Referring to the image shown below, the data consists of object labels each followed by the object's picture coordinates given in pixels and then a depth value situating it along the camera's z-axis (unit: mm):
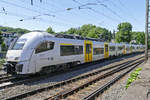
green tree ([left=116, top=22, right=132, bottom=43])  51562
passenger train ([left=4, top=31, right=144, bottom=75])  8079
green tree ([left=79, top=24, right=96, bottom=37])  81088
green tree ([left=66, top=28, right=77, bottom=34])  93319
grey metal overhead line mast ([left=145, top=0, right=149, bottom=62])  13883
